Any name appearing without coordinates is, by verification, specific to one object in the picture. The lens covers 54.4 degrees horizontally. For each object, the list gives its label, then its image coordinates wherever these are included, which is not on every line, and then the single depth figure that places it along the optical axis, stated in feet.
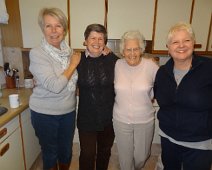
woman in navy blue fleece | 3.82
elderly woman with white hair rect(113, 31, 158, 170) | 4.70
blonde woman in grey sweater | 4.43
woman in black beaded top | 4.66
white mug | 5.14
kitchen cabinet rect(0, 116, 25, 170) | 4.60
